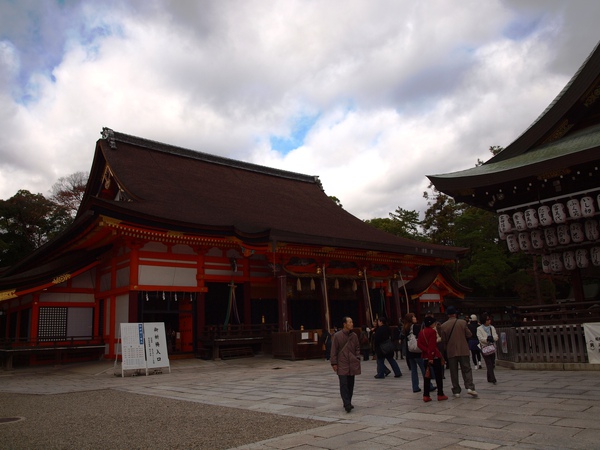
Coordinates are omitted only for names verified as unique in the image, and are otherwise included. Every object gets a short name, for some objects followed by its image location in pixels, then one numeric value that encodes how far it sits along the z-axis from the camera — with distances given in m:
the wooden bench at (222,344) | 15.38
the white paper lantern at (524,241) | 11.99
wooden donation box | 15.33
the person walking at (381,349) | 9.68
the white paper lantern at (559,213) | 11.00
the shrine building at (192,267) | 15.23
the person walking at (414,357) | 7.82
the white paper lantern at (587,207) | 10.58
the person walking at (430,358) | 6.87
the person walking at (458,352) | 7.05
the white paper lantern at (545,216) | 11.28
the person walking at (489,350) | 8.20
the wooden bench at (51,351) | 14.14
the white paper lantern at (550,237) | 11.59
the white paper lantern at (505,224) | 12.08
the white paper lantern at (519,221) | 11.73
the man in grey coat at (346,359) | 6.38
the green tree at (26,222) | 29.16
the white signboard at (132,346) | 11.95
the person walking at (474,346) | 10.80
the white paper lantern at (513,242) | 12.34
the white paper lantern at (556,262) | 12.12
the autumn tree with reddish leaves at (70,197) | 33.88
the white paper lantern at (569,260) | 11.77
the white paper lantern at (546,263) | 12.41
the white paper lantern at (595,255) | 11.21
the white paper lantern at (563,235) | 11.31
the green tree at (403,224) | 37.00
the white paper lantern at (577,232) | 11.11
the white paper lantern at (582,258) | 11.54
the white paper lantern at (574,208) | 10.77
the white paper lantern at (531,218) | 11.48
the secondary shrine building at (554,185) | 10.74
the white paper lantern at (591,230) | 10.87
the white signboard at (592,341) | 9.40
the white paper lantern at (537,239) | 11.84
